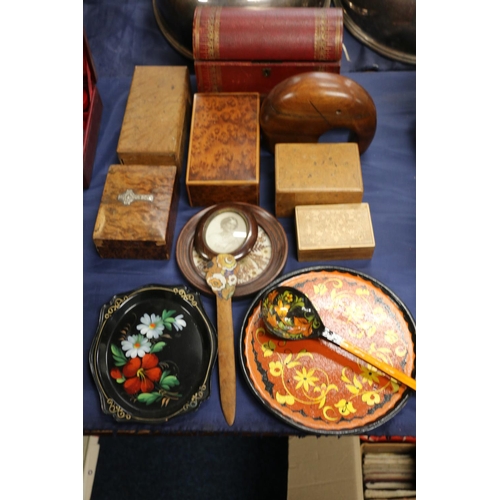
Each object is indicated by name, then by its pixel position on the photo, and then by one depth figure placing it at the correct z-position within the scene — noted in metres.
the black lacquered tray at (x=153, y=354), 0.97
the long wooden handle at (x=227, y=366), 0.97
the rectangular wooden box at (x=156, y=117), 1.21
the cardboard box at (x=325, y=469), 1.14
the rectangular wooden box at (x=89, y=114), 1.25
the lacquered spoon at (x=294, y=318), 0.99
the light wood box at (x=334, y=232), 1.09
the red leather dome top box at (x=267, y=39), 1.22
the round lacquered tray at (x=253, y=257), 1.07
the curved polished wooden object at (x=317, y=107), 1.13
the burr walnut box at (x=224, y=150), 1.16
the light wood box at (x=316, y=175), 1.12
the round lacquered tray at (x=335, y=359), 0.95
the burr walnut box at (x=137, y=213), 1.10
